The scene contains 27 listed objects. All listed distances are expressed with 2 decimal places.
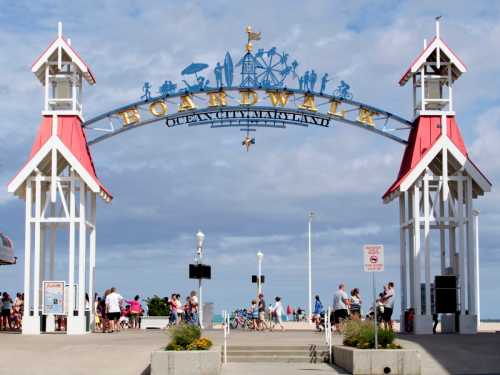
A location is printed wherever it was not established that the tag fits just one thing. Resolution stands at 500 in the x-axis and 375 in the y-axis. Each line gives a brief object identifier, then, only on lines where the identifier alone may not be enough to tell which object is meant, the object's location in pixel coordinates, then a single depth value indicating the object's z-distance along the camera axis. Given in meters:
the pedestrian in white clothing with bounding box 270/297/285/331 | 41.09
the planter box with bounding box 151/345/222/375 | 22.92
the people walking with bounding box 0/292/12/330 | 38.41
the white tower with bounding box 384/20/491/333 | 35.31
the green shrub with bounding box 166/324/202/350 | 23.84
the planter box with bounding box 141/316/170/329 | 47.78
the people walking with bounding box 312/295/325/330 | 42.05
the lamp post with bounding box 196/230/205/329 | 37.00
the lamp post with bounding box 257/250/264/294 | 50.62
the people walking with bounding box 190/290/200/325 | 39.44
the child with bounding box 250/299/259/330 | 41.50
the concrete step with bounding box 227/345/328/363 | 26.86
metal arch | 37.69
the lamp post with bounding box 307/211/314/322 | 58.52
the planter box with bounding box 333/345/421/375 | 23.03
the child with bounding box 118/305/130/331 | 40.56
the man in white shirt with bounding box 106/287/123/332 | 36.19
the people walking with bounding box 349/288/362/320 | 35.80
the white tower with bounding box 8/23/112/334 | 34.91
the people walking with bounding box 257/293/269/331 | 41.31
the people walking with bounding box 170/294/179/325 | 39.03
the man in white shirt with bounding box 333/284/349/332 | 35.06
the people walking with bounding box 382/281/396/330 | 34.03
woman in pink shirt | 41.31
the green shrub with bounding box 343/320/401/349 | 24.03
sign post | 24.11
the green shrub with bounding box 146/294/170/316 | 54.78
